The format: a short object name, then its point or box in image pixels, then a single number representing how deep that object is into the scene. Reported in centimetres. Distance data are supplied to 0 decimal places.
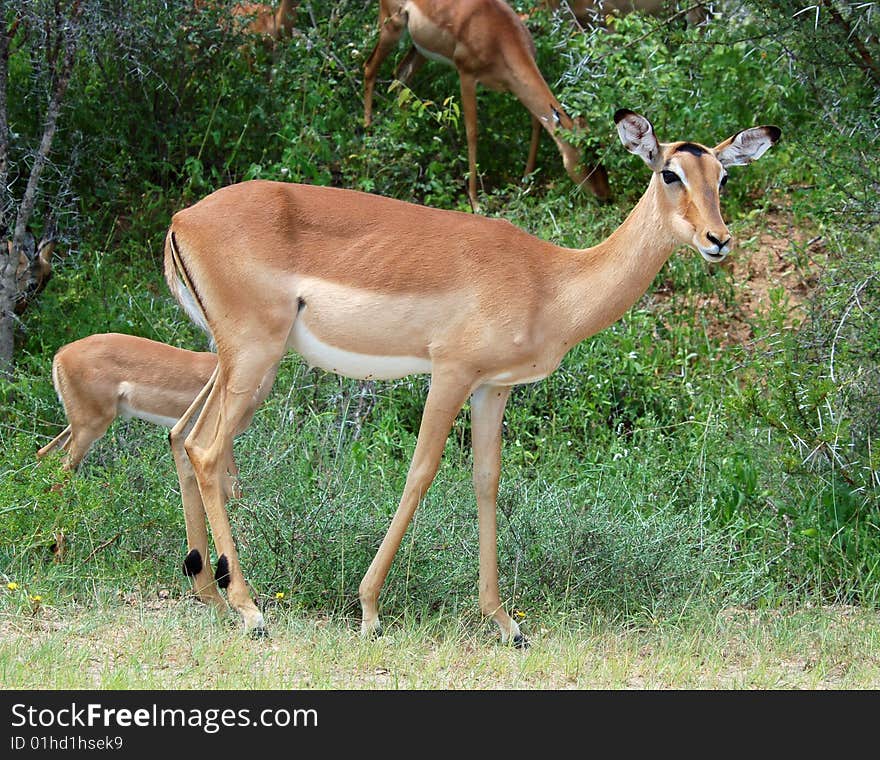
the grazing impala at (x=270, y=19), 2251
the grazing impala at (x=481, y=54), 2072
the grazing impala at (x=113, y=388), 1510
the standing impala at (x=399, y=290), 1166
